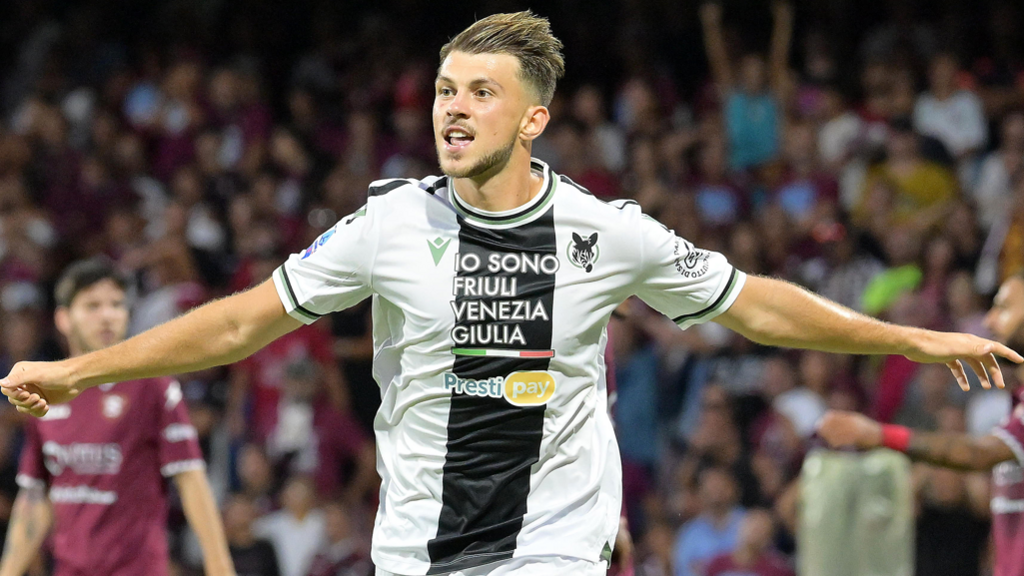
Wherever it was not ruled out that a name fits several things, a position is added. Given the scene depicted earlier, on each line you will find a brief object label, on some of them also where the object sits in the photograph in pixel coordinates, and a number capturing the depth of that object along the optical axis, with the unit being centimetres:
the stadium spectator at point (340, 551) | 1817
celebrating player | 753
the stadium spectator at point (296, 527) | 1877
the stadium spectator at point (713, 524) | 1737
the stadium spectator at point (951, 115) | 2062
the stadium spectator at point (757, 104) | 2167
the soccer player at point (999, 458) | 1098
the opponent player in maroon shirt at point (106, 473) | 1112
